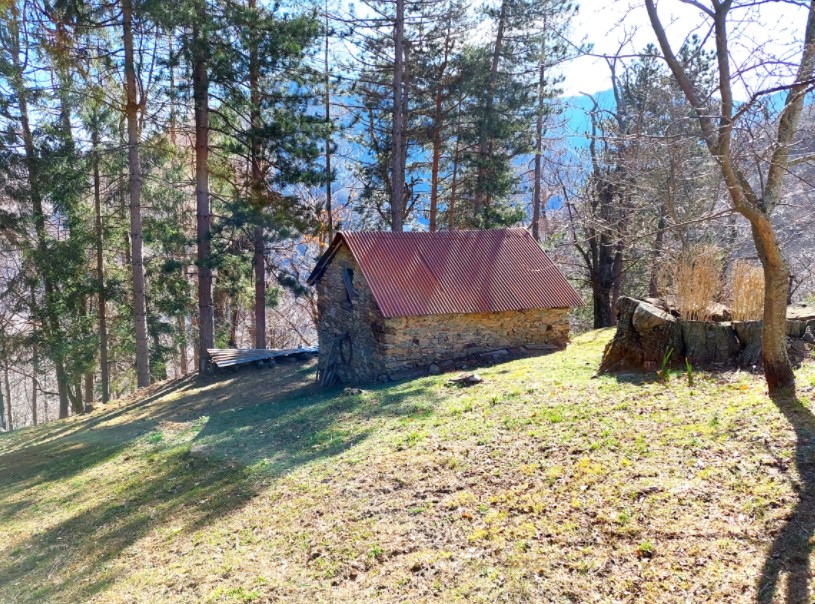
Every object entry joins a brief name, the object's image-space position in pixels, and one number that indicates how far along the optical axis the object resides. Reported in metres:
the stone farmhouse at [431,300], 12.07
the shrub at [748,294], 7.11
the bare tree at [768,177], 4.72
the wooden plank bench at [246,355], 16.34
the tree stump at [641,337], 7.21
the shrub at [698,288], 7.30
